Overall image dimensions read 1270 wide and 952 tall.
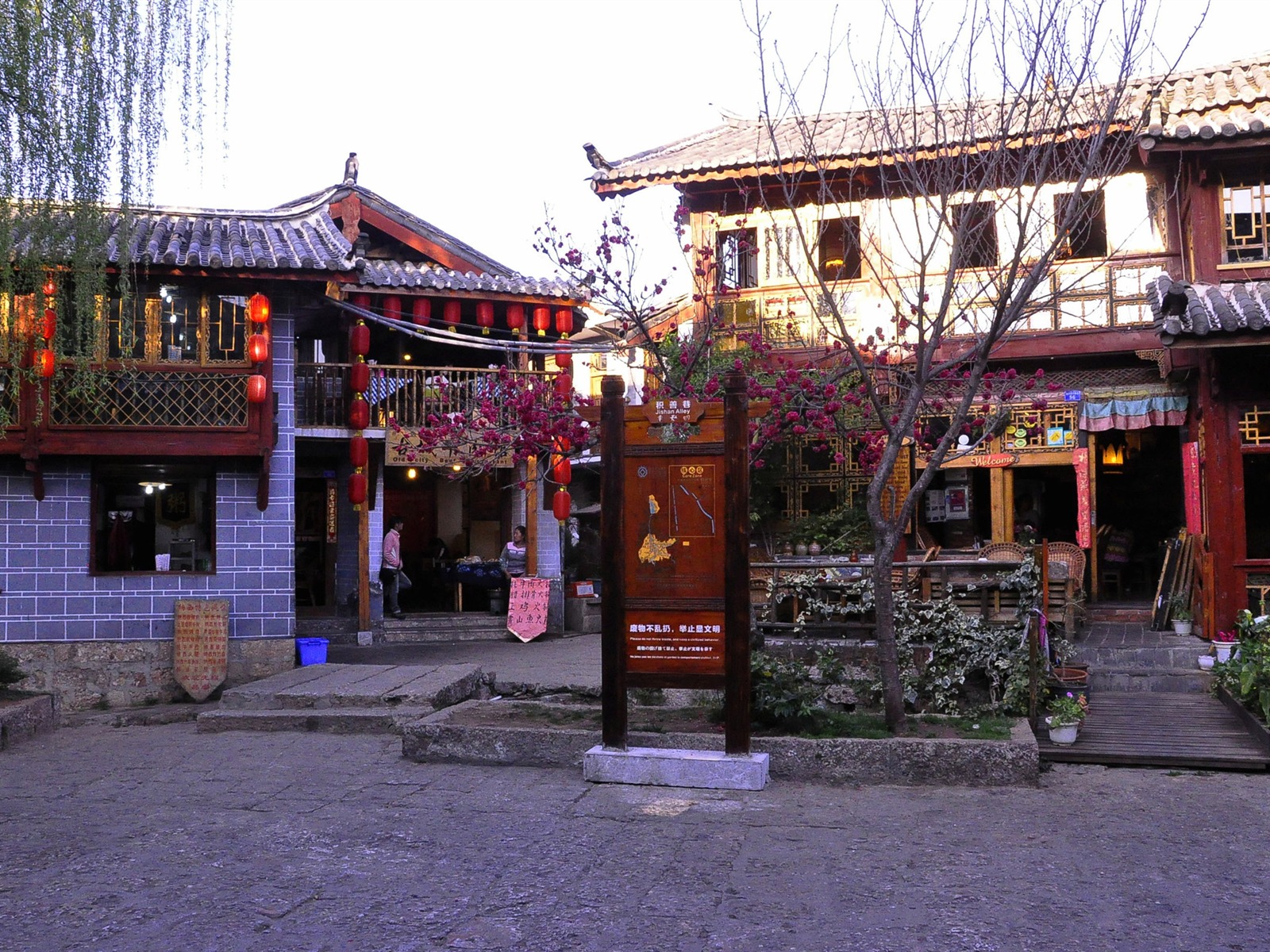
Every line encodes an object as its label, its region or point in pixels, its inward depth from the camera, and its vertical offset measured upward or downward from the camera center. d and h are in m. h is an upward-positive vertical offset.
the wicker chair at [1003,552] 12.46 -0.44
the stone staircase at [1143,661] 10.56 -1.47
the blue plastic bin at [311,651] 14.52 -1.64
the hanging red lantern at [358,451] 16.84 +1.08
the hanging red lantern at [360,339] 16.75 +2.77
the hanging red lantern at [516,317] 17.98 +3.29
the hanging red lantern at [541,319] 17.94 +3.24
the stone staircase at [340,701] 9.75 -1.63
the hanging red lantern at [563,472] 16.38 +0.73
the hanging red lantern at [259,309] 13.22 +2.55
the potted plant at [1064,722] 8.35 -1.55
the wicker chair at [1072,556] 13.45 -0.51
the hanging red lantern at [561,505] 17.53 +0.25
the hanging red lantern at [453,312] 17.59 +3.31
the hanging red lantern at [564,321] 18.17 +3.25
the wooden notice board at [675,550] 7.28 -0.20
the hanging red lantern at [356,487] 16.78 +0.54
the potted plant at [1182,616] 12.09 -1.12
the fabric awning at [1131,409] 13.95 +1.32
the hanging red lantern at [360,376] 16.81 +2.21
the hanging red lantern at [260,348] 13.16 +2.08
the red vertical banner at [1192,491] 12.64 +0.25
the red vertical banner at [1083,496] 14.31 +0.23
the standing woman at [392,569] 18.01 -0.74
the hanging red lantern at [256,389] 13.08 +1.59
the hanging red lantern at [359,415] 16.88 +1.64
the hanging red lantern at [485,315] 17.58 +3.25
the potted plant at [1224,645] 10.58 -1.26
